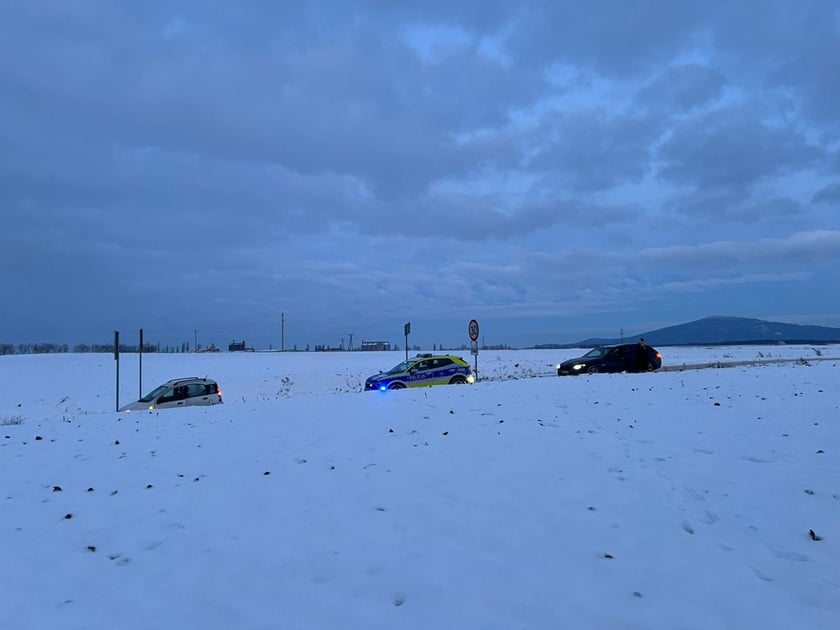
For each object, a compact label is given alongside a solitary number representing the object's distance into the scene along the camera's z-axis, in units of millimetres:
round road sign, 21452
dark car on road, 22344
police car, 18734
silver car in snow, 15281
